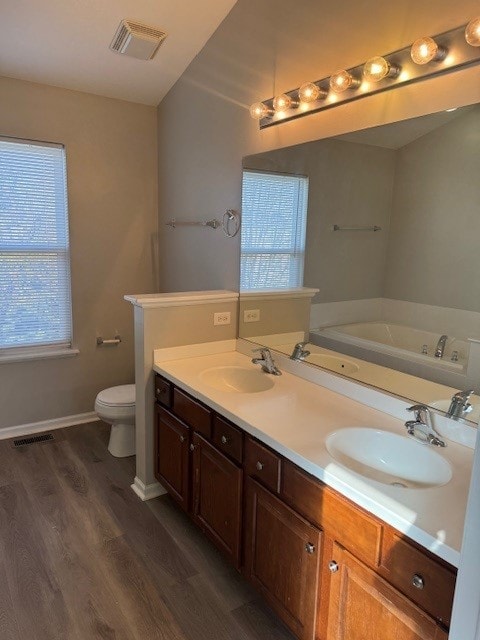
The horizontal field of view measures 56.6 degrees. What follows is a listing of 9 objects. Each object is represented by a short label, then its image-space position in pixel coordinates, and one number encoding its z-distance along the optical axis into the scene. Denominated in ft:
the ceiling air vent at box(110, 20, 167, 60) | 8.48
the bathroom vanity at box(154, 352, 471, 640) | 3.79
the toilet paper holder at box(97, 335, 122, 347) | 11.85
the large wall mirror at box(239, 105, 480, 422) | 5.18
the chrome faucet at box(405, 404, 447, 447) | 5.14
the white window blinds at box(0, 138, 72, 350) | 10.29
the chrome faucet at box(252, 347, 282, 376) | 7.74
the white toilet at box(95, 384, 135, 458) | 9.80
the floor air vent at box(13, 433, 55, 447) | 10.71
